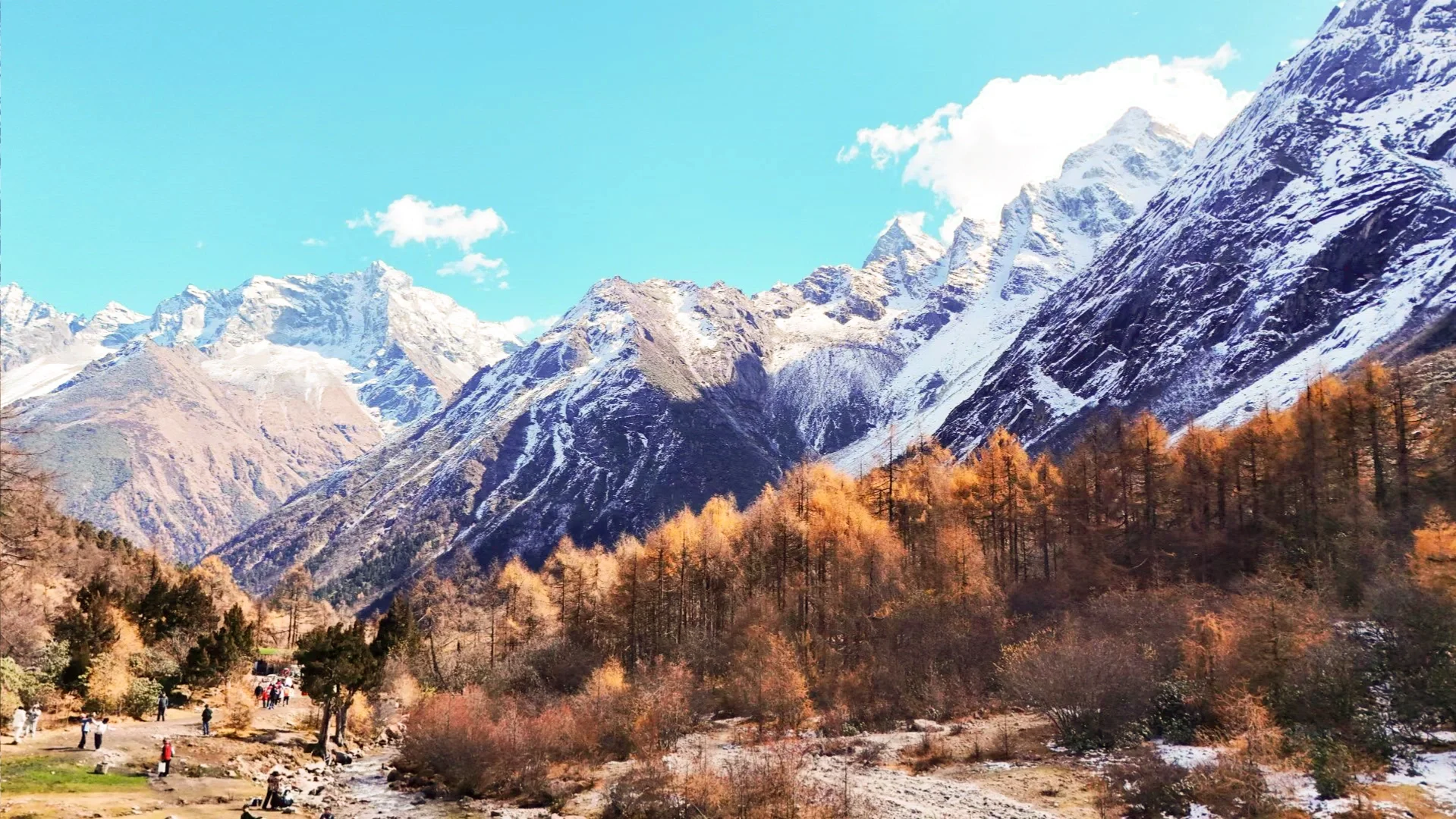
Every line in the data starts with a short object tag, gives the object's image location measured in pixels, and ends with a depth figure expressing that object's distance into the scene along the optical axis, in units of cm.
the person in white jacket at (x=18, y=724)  4262
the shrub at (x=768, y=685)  5884
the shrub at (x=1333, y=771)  3056
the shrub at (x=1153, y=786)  3297
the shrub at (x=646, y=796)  3866
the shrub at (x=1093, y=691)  4491
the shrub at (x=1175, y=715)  4247
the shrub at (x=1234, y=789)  3025
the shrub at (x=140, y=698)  5628
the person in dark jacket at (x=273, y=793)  3984
